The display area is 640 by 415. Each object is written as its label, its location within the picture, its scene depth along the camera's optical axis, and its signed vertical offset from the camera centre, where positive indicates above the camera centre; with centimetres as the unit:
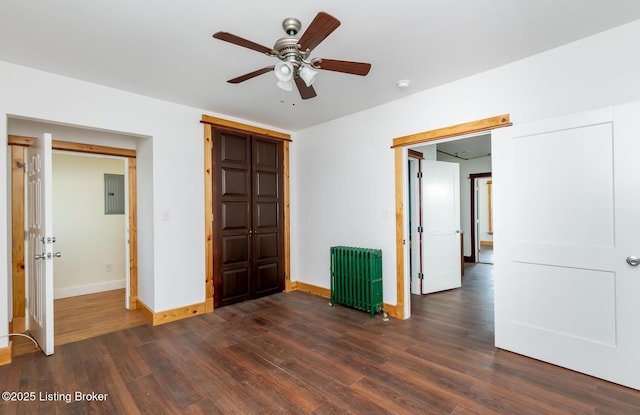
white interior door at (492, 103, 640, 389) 214 -30
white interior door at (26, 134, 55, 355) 271 -29
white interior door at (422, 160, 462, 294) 458 -33
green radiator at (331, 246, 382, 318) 362 -91
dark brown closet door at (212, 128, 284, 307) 401 -11
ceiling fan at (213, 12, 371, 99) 170 +98
